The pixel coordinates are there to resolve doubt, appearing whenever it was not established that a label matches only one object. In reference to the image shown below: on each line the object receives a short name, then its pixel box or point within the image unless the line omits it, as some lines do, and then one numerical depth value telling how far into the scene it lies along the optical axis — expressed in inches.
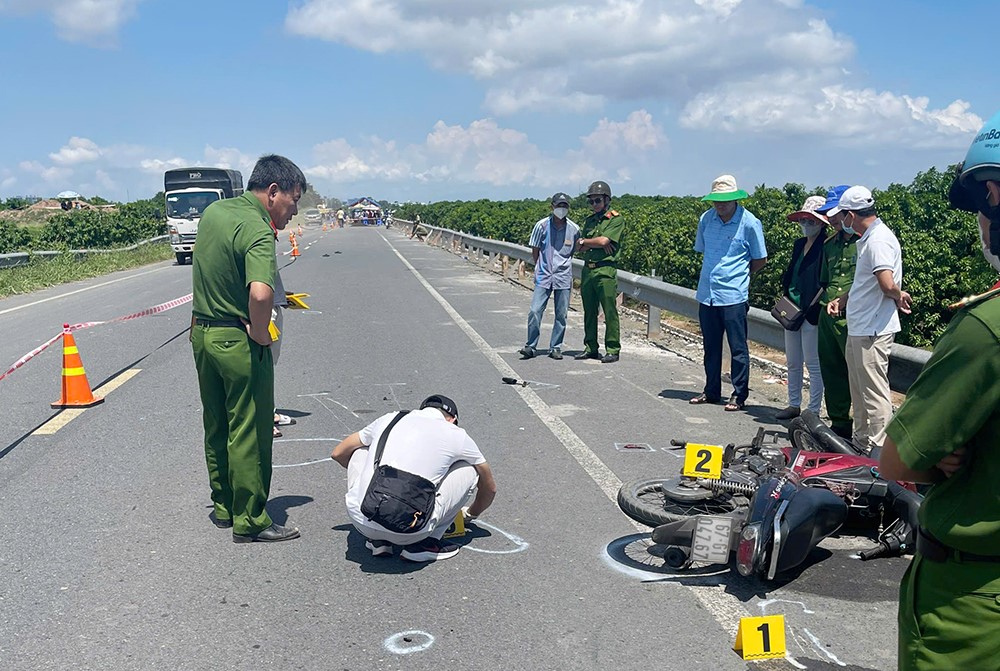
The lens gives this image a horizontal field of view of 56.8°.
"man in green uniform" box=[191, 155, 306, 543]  186.2
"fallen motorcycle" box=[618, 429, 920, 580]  163.0
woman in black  291.6
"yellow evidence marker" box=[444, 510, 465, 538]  195.6
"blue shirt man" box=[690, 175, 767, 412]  324.5
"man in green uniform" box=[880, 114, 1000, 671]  76.4
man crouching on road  178.1
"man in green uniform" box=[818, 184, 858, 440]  278.4
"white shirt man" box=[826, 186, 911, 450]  250.2
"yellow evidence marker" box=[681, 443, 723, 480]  195.9
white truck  1181.1
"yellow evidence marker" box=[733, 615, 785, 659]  140.3
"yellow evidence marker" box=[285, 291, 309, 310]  256.4
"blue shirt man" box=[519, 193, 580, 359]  434.3
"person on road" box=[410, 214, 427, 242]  1959.4
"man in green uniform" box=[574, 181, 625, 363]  416.8
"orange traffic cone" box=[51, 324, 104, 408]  319.9
